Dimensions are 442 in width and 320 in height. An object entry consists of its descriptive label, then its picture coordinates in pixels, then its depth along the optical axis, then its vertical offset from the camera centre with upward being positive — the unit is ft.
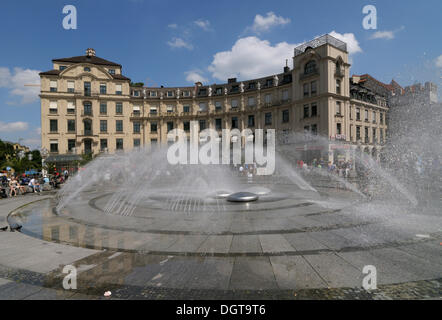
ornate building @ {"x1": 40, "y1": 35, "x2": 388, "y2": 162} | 142.51 +37.51
